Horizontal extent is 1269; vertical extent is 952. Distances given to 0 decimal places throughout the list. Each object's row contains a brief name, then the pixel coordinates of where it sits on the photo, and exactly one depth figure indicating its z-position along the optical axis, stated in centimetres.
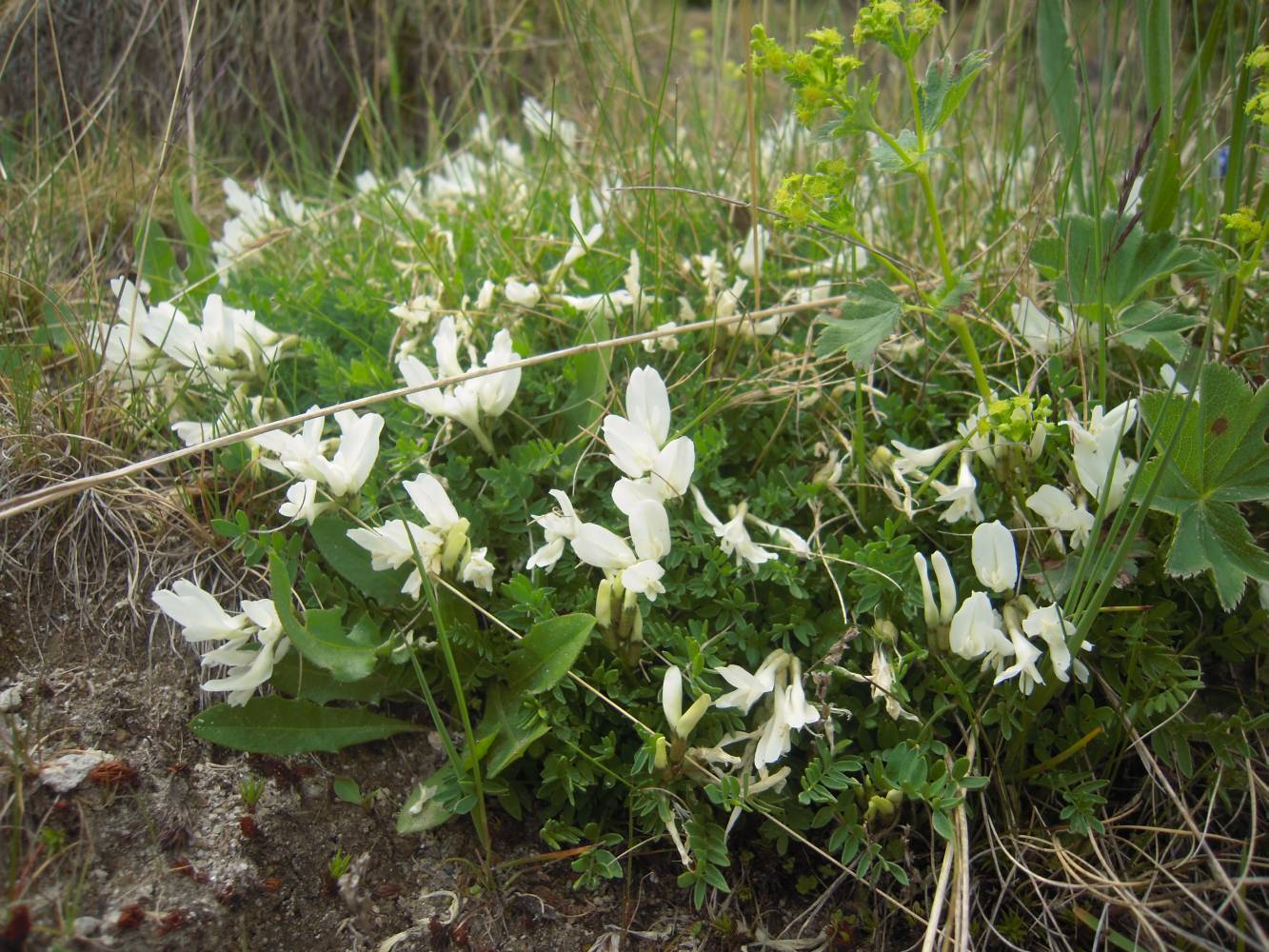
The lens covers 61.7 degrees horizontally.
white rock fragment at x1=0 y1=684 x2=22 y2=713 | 19
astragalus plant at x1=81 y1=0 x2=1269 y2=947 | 19
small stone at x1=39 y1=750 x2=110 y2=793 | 18
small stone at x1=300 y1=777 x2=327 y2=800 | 20
